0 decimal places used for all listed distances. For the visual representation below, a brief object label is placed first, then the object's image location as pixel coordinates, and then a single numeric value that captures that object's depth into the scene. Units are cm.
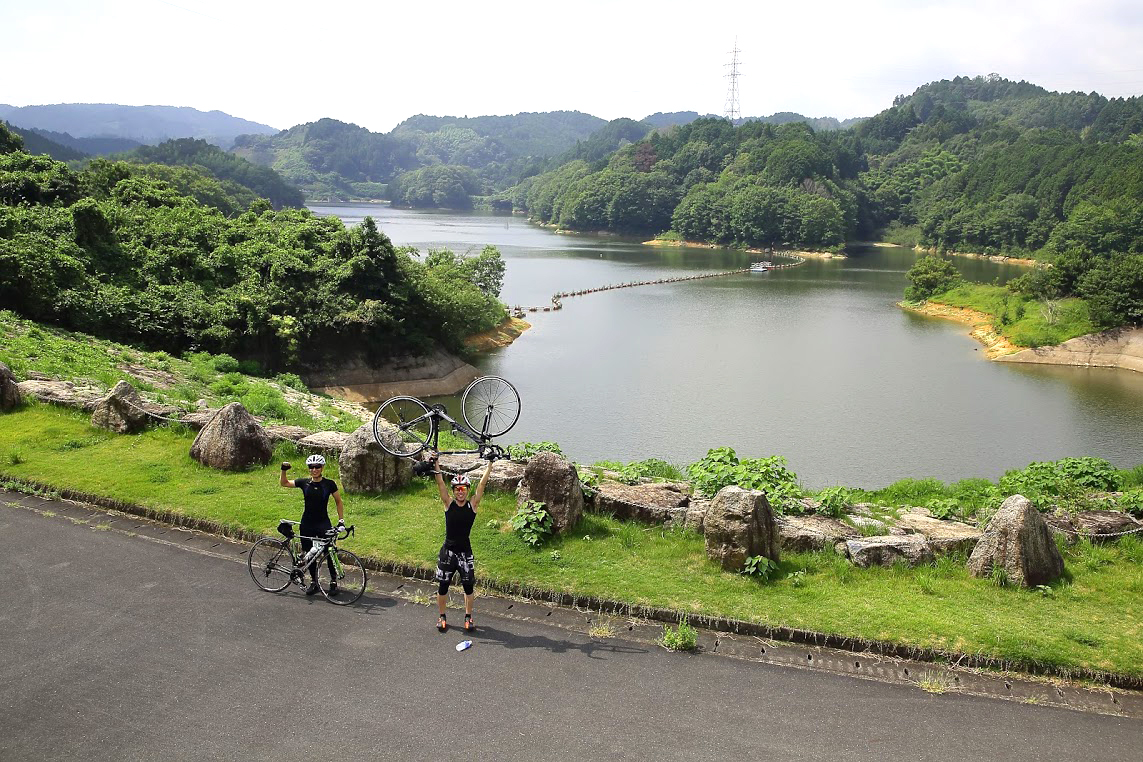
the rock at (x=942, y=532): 1135
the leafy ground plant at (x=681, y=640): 934
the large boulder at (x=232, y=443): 1400
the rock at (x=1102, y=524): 1216
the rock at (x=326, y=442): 1443
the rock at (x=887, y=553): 1105
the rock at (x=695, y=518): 1193
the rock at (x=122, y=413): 1561
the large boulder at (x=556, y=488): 1169
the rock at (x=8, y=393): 1661
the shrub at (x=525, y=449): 1429
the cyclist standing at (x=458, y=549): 945
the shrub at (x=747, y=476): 1308
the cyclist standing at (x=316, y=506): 1018
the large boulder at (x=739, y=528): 1069
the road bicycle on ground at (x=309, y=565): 1026
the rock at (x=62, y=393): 1686
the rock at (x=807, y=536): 1136
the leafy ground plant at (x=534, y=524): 1148
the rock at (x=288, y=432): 1495
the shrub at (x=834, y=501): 1333
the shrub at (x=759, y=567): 1062
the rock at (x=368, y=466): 1291
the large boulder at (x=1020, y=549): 1052
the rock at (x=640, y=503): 1230
